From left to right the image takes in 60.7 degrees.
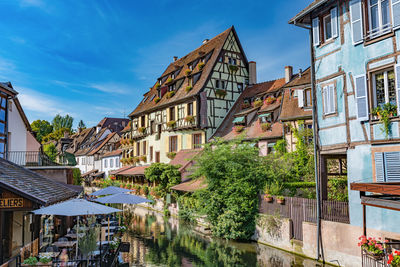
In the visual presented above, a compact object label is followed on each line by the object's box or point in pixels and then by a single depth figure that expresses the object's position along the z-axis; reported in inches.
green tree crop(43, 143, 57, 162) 1749.5
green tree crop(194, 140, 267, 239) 650.8
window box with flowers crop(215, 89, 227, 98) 1157.3
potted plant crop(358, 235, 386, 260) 375.9
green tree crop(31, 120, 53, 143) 3208.7
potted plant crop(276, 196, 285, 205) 593.0
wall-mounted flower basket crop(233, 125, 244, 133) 1026.1
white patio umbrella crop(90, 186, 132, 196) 730.6
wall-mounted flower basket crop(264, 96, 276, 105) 1013.8
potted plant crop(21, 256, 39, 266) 370.9
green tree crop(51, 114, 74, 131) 3550.7
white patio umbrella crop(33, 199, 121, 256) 386.3
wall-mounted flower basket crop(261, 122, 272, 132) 935.7
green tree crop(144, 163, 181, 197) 1035.3
